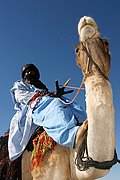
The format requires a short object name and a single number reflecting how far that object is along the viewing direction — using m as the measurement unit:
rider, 2.74
